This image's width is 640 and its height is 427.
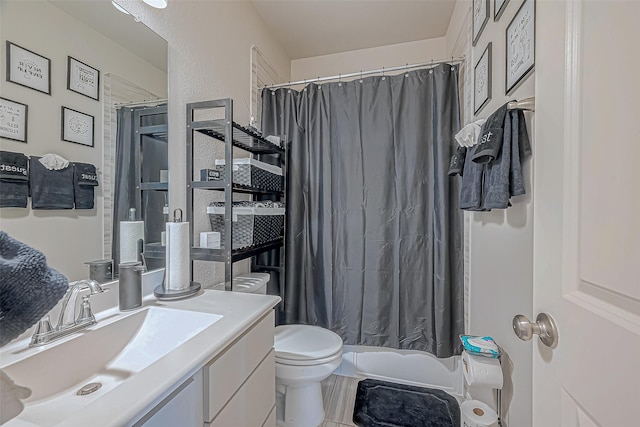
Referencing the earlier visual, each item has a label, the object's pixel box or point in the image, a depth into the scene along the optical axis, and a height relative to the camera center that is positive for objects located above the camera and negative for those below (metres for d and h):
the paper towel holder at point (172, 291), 1.00 -0.31
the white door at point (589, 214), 0.37 +0.00
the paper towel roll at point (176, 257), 1.04 -0.18
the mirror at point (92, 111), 0.72 +0.30
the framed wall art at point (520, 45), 0.85 +0.57
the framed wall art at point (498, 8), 1.08 +0.84
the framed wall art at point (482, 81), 1.23 +0.65
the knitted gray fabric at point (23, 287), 0.36 -0.12
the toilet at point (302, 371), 1.33 -0.79
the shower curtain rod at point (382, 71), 1.70 +0.95
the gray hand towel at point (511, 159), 0.90 +0.18
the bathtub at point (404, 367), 1.79 -1.07
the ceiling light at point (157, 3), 1.04 +0.80
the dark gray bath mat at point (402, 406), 1.53 -1.18
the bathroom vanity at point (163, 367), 0.52 -0.39
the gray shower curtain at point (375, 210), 1.70 +0.01
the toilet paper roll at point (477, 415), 1.03 -0.79
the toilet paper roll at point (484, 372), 1.00 -0.59
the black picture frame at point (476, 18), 1.26 +0.97
